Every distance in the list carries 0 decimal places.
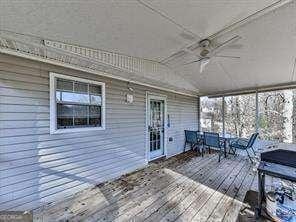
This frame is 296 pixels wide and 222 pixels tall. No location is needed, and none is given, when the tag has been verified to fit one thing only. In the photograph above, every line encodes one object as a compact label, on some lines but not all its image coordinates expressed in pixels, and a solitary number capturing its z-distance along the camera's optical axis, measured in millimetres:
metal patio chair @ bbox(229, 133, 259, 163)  4075
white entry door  3998
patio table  4593
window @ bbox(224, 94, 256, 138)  7045
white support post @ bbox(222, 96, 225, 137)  5364
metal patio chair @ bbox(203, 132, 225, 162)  4393
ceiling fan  2369
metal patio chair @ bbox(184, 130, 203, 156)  4954
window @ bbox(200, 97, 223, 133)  7041
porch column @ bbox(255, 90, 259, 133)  4378
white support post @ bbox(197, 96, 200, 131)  6004
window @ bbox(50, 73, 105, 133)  2259
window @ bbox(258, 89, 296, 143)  5820
